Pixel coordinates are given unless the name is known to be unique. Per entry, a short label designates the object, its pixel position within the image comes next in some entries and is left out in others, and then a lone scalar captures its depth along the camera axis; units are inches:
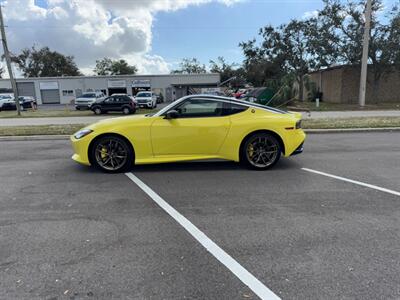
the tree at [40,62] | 3046.3
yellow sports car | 239.0
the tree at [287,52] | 1314.0
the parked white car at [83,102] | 1115.7
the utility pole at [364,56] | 815.7
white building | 1925.4
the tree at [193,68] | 3551.2
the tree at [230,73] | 2653.3
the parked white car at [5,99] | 1242.9
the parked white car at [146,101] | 1190.3
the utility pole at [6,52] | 883.7
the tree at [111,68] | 3553.2
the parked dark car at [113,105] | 934.4
